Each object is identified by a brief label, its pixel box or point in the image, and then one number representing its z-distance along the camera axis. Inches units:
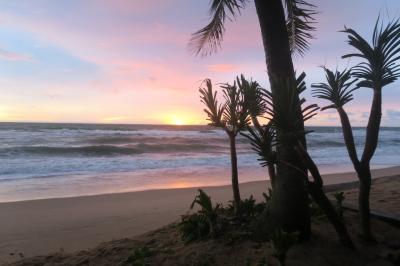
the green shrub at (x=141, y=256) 185.2
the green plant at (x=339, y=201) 223.1
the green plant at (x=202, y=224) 202.8
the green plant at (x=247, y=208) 225.7
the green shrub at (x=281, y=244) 155.6
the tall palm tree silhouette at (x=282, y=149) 183.0
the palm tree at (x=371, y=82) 167.6
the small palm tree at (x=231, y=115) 238.2
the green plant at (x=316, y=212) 219.0
